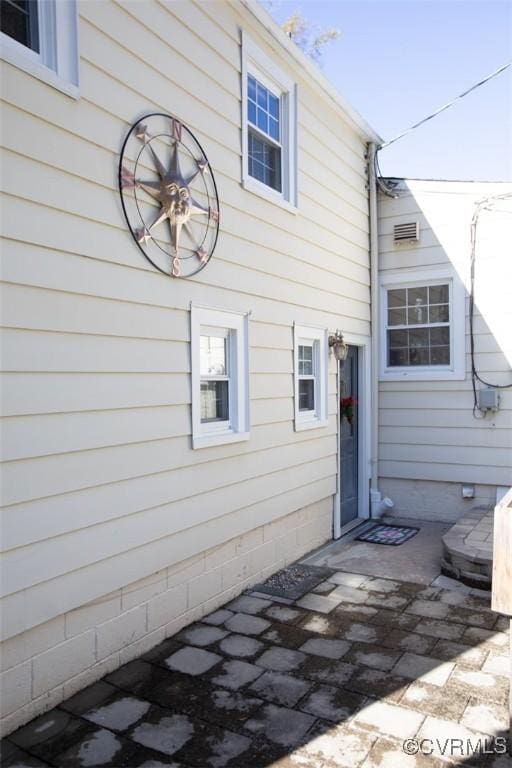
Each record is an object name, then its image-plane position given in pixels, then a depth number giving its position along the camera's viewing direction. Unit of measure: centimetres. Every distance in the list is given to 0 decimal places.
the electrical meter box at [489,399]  624
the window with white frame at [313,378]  557
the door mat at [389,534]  592
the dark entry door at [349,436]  652
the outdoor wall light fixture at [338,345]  593
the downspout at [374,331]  686
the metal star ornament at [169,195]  328
